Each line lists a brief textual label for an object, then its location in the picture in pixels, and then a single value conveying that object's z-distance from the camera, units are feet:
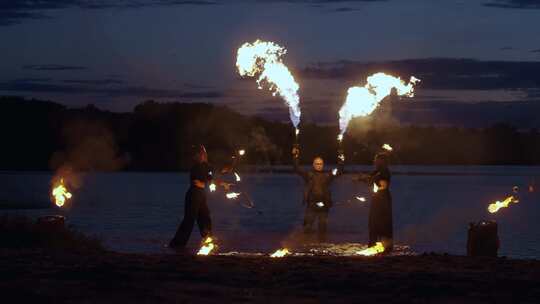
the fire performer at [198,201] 65.00
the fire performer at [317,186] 71.05
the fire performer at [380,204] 63.52
